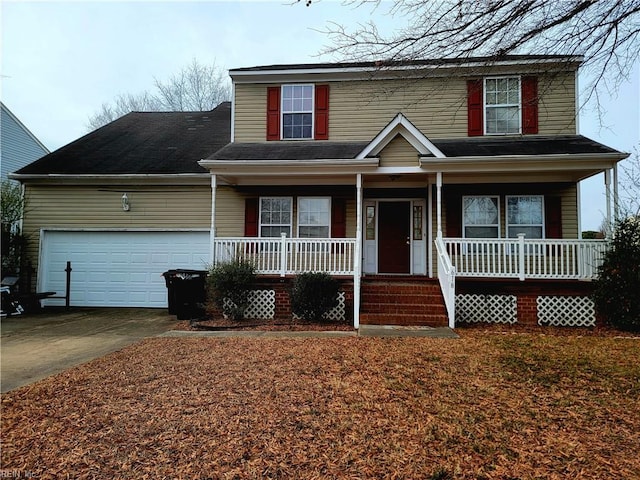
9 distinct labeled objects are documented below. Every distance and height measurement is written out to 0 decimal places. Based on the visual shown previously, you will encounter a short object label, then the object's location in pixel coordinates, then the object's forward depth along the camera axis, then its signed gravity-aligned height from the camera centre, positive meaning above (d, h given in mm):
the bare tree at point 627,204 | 8133 +1270
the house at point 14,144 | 15344 +4877
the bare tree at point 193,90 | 26641 +12301
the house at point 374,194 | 8508 +1837
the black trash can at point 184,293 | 8930 -892
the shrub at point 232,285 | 8516 -674
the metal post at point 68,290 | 10875 -1025
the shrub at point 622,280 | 7457 -409
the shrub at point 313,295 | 8258 -844
